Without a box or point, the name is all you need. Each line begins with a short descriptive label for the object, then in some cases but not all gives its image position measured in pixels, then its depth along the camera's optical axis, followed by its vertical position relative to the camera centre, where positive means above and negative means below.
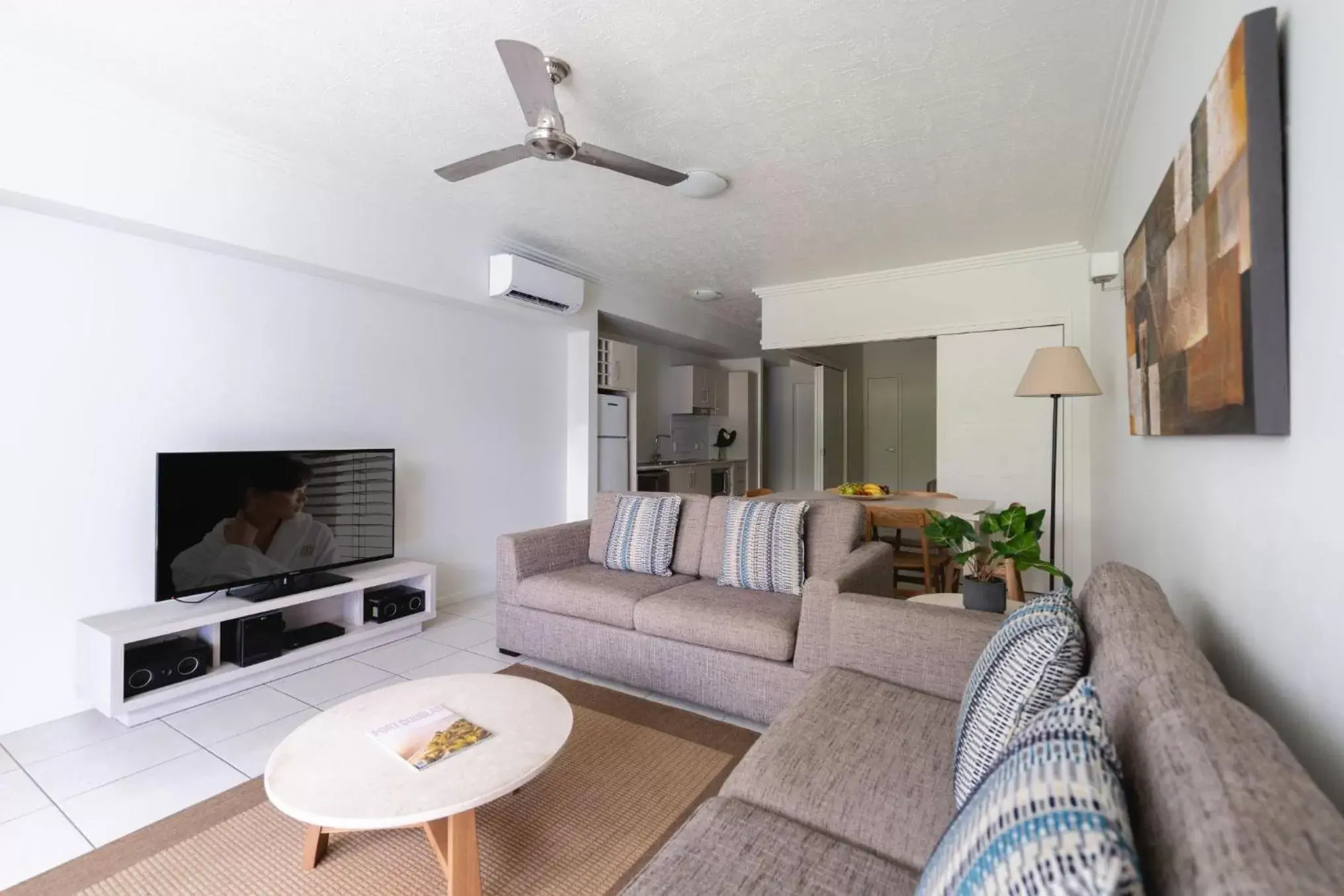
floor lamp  2.88 +0.39
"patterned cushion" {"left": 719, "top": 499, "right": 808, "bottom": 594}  2.74 -0.43
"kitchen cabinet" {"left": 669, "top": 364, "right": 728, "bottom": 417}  7.01 +0.76
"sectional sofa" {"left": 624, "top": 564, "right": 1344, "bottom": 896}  0.52 -0.55
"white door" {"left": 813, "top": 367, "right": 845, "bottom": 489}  6.67 +0.33
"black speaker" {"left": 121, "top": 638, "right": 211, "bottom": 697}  2.42 -0.88
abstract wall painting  0.94 +0.37
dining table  3.43 -0.29
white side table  2.21 -0.56
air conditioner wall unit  4.03 +1.17
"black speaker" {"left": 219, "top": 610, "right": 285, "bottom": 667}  2.74 -0.88
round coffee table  1.30 -0.76
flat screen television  2.67 -0.34
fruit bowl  3.98 -0.24
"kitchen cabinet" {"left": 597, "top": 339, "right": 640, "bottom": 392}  5.41 +0.80
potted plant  2.02 -0.33
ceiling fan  1.79 +1.10
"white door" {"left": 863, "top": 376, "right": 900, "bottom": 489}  8.32 +0.34
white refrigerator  5.40 +0.09
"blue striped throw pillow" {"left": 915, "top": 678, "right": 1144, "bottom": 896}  0.52 -0.35
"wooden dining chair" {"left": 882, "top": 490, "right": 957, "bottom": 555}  4.20 -0.53
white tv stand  2.36 -0.87
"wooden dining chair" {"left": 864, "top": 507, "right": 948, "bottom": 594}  3.43 -0.41
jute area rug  1.58 -1.12
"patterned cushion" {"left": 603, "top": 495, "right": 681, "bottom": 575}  3.12 -0.43
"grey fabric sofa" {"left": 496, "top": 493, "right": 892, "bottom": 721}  2.35 -0.68
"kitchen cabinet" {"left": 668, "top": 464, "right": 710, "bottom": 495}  6.76 -0.29
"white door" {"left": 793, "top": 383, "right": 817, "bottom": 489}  8.60 +0.33
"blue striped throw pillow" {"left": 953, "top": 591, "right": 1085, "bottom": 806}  1.04 -0.41
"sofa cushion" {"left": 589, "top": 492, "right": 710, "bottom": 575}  3.14 -0.44
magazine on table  1.51 -0.75
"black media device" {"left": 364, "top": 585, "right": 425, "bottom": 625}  3.36 -0.85
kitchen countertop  6.29 -0.13
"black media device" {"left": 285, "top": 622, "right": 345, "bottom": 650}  3.03 -0.94
